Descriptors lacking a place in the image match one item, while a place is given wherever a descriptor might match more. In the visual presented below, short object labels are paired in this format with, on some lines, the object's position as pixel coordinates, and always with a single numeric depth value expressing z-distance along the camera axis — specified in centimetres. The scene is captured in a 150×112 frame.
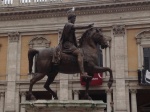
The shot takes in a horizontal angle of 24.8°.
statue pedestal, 743
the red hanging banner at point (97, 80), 2481
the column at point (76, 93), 2530
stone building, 2495
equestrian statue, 817
